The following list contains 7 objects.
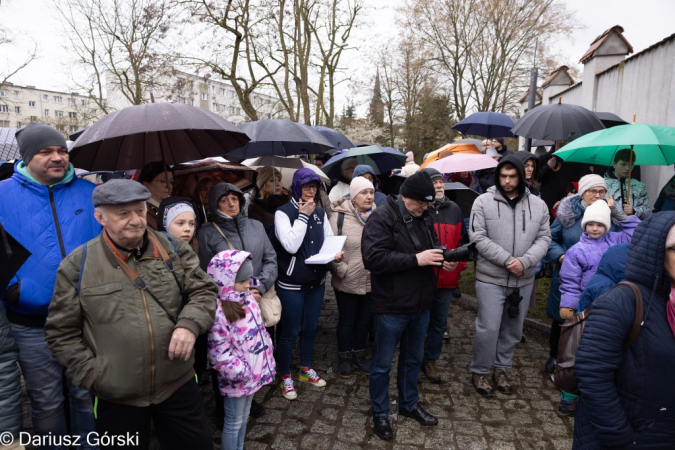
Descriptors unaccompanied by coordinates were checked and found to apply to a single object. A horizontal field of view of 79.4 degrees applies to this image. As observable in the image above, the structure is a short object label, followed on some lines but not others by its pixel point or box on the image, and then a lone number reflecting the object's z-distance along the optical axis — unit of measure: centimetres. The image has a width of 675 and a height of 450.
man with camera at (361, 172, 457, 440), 303
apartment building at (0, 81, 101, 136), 5728
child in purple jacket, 347
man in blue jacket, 242
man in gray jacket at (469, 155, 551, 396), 364
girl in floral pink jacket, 264
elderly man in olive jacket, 206
